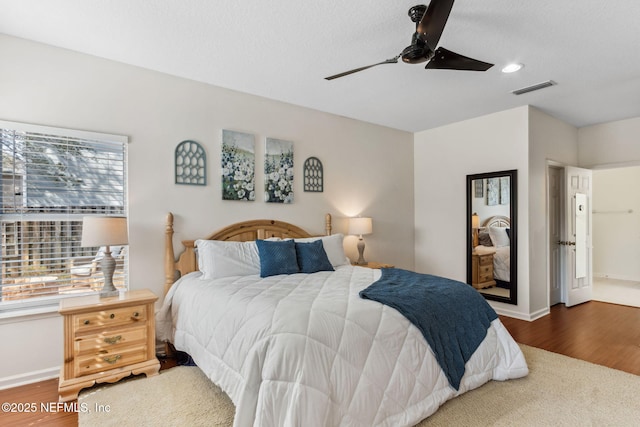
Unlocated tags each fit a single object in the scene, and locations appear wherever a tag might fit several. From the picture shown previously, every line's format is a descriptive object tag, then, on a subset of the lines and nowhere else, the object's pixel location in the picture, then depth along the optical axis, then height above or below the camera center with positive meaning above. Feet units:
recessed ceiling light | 10.09 +4.39
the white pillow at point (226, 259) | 9.71 -1.33
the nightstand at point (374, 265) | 14.19 -2.23
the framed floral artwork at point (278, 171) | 12.75 +1.65
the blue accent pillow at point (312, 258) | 10.73 -1.44
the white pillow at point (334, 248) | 12.08 -1.28
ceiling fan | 6.03 +3.51
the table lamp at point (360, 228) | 14.37 -0.63
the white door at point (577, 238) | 15.71 -1.29
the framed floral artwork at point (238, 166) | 11.76 +1.72
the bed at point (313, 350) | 5.31 -2.58
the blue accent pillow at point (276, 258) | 9.95 -1.34
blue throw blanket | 6.97 -2.23
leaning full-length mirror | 14.05 -0.98
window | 8.50 +0.26
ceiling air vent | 11.40 +4.36
